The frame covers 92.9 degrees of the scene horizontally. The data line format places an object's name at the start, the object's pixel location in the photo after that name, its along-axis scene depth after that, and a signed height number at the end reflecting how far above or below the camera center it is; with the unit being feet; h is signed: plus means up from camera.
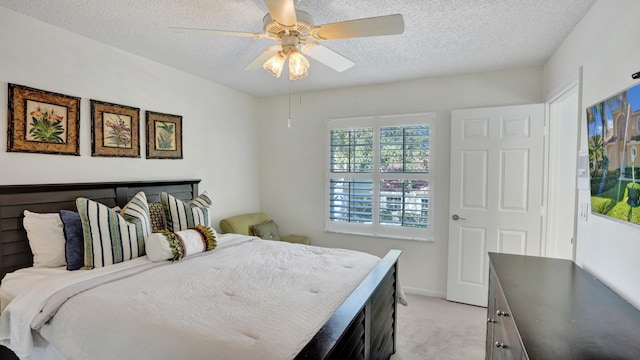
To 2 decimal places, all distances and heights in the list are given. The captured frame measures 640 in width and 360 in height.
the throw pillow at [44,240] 6.50 -1.50
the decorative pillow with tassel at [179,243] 7.06 -1.75
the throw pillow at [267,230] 12.48 -2.41
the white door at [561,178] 9.04 -0.05
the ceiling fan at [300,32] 5.22 +2.68
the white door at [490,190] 9.71 -0.49
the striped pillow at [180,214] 8.44 -1.20
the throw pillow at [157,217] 8.32 -1.26
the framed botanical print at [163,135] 9.71 +1.21
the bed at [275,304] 4.28 -2.13
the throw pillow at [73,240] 6.38 -1.48
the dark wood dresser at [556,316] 3.27 -1.82
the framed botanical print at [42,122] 6.68 +1.14
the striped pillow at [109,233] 6.46 -1.39
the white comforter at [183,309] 4.09 -2.19
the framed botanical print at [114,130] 8.22 +1.19
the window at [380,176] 11.63 -0.05
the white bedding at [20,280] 5.88 -2.18
